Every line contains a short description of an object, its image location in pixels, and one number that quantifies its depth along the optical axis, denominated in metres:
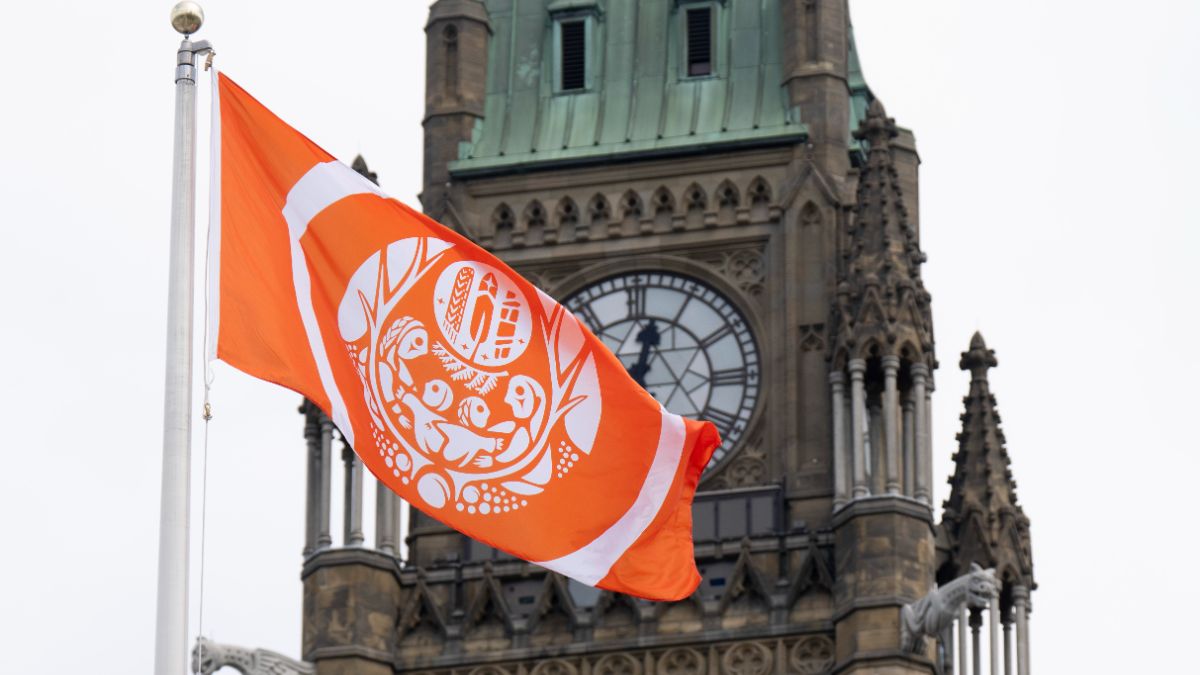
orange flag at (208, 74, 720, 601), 34.97
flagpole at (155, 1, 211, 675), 31.36
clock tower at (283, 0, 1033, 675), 56.31
